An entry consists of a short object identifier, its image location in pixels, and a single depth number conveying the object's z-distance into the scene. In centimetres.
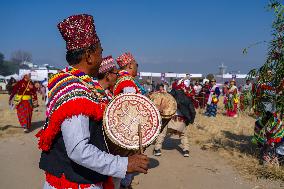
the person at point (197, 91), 1891
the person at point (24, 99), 1068
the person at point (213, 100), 1623
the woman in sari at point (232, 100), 1614
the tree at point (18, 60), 12626
